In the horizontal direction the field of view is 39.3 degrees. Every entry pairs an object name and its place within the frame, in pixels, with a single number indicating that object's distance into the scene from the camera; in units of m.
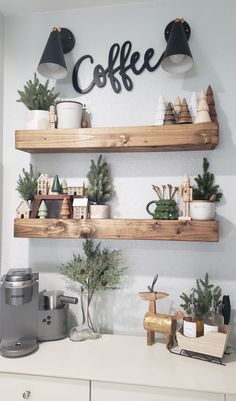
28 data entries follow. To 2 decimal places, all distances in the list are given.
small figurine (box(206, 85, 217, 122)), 1.60
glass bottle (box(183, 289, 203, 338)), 1.46
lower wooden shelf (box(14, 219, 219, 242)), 1.51
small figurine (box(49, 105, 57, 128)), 1.67
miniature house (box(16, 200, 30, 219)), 1.70
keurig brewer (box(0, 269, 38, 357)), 1.49
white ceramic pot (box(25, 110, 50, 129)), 1.67
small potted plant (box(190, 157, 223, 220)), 1.53
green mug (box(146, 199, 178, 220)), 1.59
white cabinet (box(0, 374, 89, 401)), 1.31
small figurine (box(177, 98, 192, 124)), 1.57
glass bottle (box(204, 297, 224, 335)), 1.45
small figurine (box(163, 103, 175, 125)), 1.58
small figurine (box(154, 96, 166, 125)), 1.63
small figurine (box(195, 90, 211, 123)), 1.54
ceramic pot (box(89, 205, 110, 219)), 1.66
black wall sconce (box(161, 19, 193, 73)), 1.54
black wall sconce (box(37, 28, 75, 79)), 1.63
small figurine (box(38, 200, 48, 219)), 1.68
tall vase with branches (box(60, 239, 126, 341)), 1.66
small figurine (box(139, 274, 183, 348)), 1.52
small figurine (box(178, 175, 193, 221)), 1.58
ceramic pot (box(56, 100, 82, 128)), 1.65
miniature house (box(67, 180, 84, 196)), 1.73
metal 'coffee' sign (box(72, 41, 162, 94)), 1.75
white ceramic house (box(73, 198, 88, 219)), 1.66
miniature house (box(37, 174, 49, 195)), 1.74
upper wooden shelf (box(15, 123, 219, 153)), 1.51
